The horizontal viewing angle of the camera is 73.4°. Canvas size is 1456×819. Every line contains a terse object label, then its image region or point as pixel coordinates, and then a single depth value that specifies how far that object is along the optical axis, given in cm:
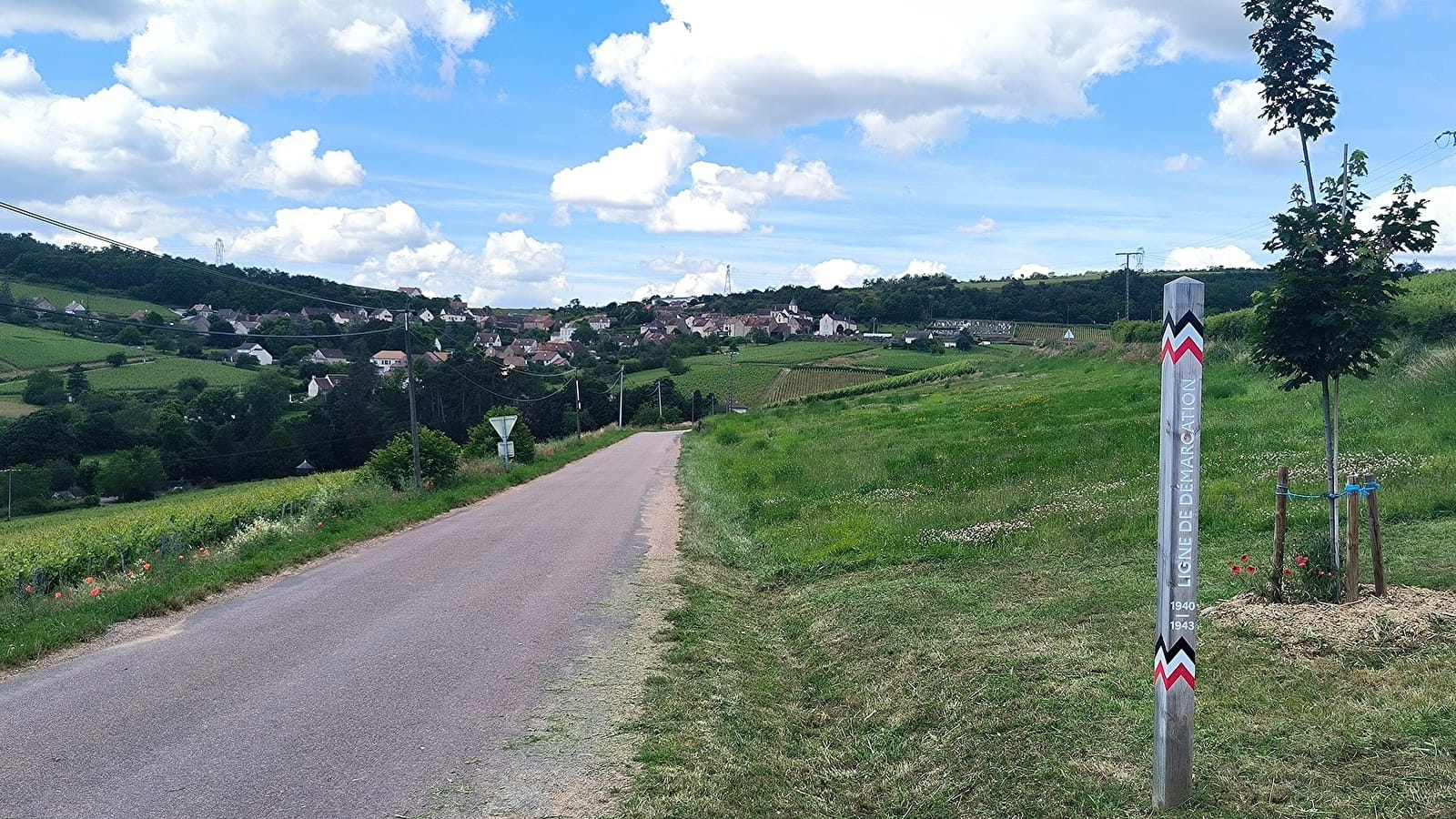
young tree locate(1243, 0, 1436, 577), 766
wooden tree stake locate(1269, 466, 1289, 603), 763
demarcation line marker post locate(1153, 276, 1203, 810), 463
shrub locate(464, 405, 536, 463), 4019
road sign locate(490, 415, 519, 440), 3375
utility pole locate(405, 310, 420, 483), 2629
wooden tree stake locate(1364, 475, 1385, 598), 721
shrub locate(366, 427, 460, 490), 2723
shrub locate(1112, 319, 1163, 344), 5061
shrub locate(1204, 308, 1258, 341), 3822
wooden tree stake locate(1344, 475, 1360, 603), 700
